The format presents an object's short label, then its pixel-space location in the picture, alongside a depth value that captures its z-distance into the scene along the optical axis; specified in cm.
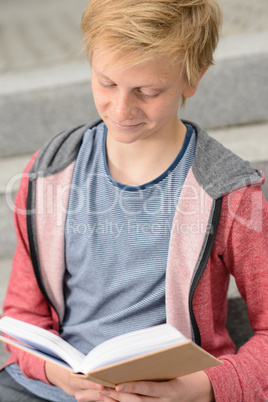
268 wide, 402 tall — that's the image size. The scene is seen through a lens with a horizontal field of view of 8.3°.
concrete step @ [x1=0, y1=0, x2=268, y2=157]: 304
